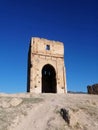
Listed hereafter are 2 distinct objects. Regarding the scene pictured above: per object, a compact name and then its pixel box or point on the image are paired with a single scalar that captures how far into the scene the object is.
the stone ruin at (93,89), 14.25
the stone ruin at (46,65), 14.45
